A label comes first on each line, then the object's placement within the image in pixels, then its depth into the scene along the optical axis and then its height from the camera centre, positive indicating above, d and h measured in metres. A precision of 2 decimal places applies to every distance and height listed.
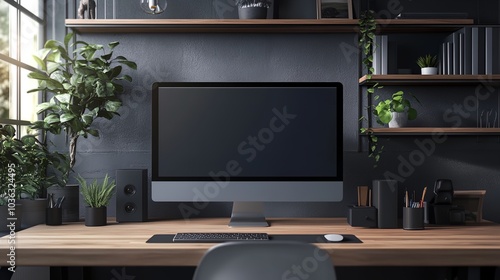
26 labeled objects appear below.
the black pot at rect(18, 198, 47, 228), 2.46 -0.34
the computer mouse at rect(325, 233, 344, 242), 2.05 -0.39
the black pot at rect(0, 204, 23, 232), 2.22 -0.33
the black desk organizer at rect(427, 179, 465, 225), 2.53 -0.34
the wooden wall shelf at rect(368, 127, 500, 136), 2.64 +0.02
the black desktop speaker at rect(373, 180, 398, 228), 2.42 -0.30
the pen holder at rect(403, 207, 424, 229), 2.35 -0.36
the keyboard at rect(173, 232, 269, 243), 2.05 -0.38
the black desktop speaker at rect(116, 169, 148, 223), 2.55 -0.27
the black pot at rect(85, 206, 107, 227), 2.44 -0.36
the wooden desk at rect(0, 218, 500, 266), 1.93 -0.41
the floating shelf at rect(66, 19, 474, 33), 2.65 +0.54
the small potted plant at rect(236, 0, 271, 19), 2.68 +0.61
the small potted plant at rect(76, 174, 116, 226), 2.44 -0.30
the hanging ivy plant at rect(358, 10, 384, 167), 2.72 +0.40
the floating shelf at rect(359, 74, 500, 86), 2.60 +0.26
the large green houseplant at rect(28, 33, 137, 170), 2.58 +0.23
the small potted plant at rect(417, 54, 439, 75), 2.67 +0.34
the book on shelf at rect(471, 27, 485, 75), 2.59 +0.39
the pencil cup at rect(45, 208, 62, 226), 2.46 -0.36
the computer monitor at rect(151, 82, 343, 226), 2.45 -0.03
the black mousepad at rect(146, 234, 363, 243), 2.07 -0.40
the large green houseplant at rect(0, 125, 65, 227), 2.23 -0.16
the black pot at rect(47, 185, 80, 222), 2.53 -0.29
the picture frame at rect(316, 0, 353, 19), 2.74 +0.62
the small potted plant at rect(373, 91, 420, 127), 2.68 +0.11
